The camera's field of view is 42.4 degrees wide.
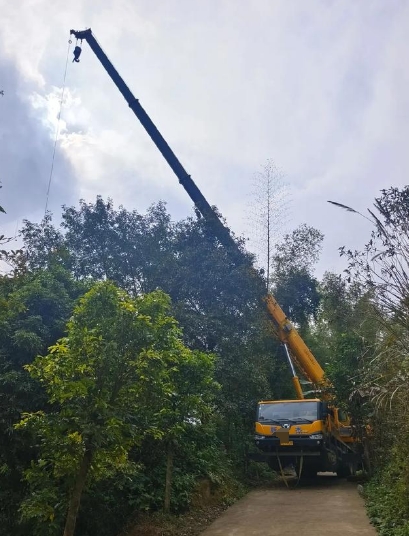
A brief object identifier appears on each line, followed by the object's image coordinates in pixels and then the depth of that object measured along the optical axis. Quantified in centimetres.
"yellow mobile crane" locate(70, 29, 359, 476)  1368
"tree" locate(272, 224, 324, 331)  2527
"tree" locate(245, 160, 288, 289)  2453
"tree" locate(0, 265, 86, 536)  919
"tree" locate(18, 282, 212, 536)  632
